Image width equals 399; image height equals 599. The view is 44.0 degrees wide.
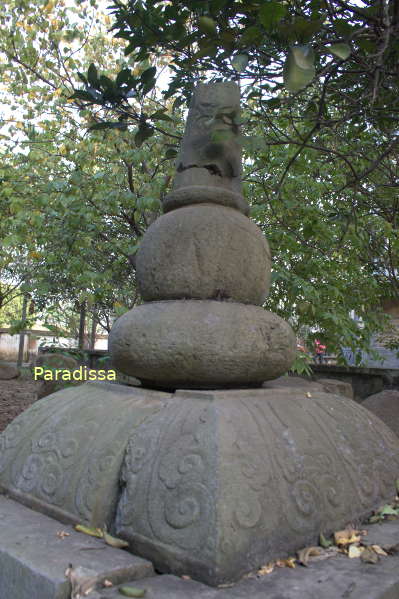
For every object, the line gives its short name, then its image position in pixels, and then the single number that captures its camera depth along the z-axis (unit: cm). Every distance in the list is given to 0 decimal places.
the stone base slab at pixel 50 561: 148
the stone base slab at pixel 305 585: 147
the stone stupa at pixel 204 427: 172
